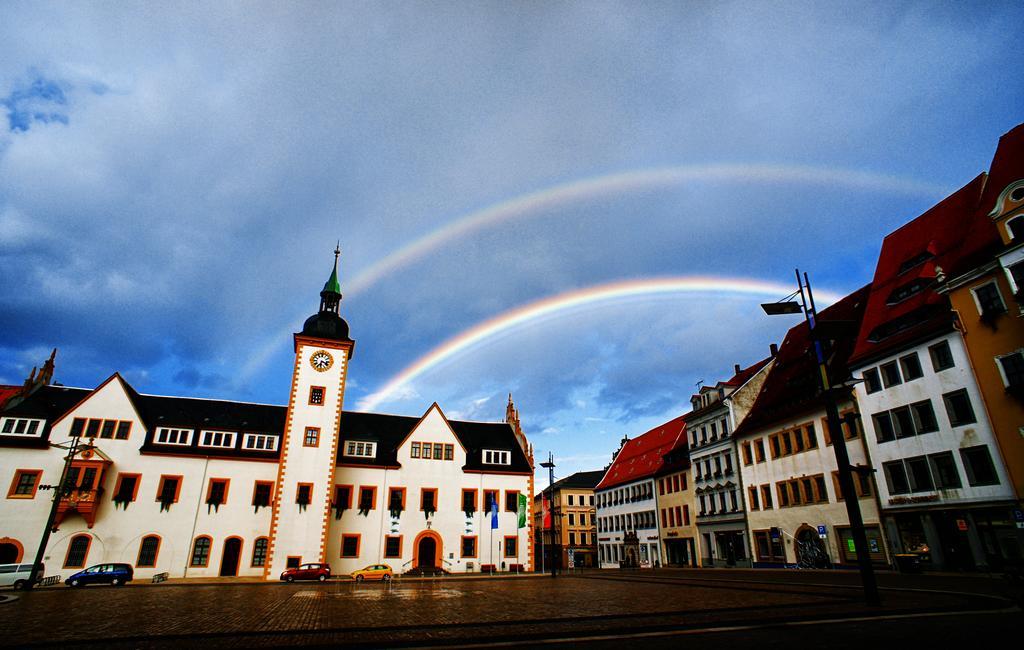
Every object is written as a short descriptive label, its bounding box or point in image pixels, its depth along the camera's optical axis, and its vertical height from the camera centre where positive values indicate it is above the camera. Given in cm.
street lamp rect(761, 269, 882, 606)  1465 +260
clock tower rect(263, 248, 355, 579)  4366 +806
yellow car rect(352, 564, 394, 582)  4191 -242
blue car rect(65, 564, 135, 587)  3497 -197
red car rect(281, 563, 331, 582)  4031 -226
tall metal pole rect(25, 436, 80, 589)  2942 +8
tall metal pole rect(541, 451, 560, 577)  4388 +534
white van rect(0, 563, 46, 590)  3114 -161
